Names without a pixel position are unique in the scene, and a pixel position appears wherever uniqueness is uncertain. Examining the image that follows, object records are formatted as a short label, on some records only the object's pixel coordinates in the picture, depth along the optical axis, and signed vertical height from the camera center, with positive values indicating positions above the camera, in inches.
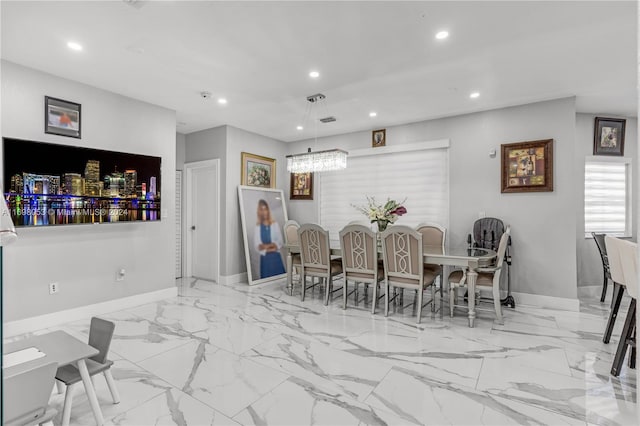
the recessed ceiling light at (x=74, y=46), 111.0 +57.8
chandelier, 167.0 +26.9
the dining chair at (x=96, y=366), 68.6 -36.3
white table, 63.2 -30.0
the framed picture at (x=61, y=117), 133.3 +39.6
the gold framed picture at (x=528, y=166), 163.9 +22.9
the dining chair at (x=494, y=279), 139.1 -31.3
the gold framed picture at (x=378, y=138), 216.2 +49.1
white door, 217.9 -7.5
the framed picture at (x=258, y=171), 225.9 +28.7
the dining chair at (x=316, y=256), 171.2 -25.9
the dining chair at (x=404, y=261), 140.6 -23.7
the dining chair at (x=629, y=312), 91.5 -31.1
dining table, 135.7 -21.8
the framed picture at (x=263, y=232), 218.2 -16.1
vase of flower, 171.5 -2.5
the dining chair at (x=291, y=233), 211.3 -15.9
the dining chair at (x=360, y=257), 153.6 -23.8
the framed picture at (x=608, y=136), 192.2 +44.6
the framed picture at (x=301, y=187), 249.4 +18.2
